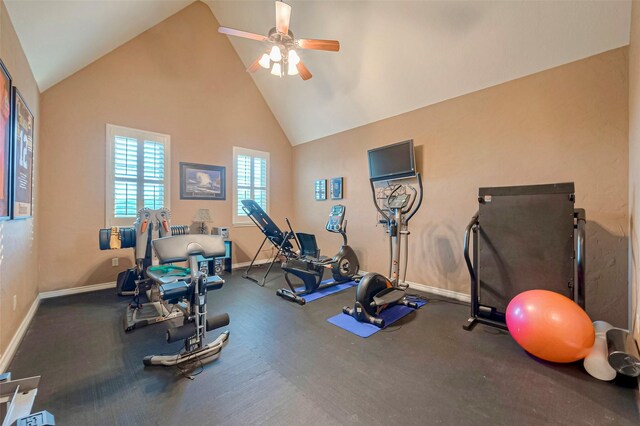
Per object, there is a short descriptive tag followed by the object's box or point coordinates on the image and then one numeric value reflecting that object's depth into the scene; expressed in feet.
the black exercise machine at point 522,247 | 8.46
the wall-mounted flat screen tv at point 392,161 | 13.89
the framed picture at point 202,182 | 16.71
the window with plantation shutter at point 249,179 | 19.13
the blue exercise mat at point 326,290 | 12.71
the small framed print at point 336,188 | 18.26
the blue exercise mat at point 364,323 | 9.25
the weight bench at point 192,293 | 6.88
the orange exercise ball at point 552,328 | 6.75
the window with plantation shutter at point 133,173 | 14.25
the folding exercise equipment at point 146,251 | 10.41
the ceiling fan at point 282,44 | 9.94
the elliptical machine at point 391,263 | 9.95
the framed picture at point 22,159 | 7.57
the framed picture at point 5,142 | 6.42
